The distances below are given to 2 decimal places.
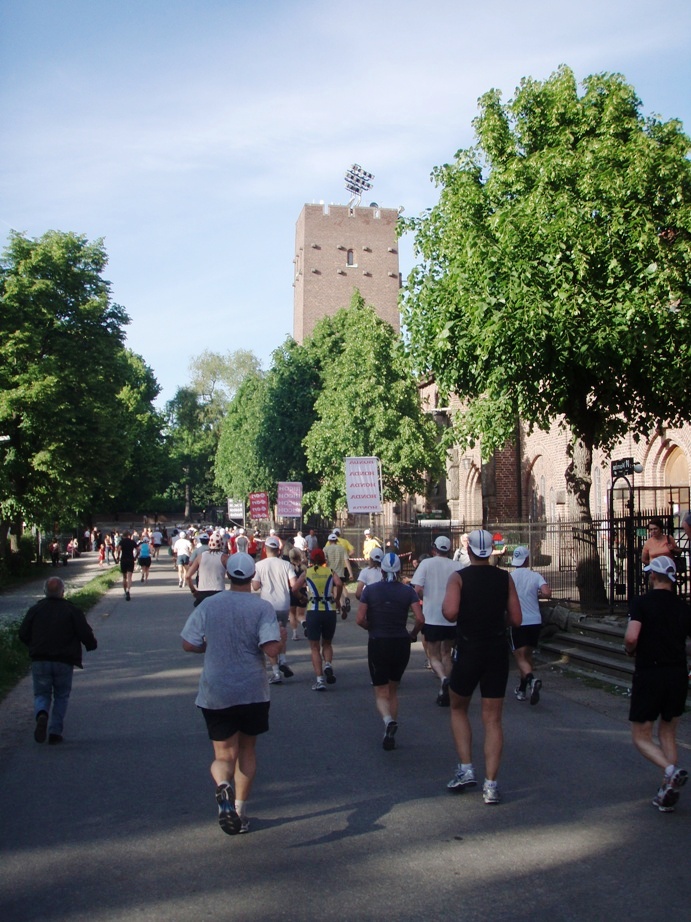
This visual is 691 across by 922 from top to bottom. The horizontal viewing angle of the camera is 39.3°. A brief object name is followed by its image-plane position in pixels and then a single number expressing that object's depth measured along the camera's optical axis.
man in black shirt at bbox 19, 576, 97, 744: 9.09
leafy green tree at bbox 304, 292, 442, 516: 35.16
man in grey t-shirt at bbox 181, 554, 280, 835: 5.97
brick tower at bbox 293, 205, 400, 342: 70.25
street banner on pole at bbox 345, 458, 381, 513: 26.09
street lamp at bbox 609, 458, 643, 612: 15.23
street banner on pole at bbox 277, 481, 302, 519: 37.97
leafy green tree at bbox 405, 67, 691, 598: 14.18
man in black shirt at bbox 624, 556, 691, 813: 6.49
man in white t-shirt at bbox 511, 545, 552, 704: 11.07
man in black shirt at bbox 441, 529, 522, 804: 6.62
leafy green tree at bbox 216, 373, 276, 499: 51.78
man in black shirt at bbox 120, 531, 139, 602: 26.61
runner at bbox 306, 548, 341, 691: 11.66
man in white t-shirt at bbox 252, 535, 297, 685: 12.07
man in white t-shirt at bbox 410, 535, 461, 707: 10.75
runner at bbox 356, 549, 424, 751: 8.54
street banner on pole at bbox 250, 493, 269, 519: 42.72
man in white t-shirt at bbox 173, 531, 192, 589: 28.27
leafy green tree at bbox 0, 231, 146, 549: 35.72
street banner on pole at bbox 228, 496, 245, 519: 65.38
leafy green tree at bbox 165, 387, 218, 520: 89.80
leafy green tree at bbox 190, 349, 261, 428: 85.14
